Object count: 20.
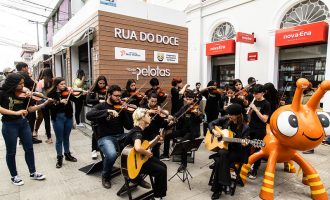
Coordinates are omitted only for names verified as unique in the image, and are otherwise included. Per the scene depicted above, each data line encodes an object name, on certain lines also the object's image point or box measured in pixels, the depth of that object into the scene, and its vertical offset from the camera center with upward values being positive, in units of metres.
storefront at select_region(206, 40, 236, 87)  9.42 +1.12
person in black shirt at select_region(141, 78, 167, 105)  5.48 -0.16
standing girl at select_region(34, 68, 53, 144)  4.60 -0.63
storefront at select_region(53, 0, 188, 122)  5.71 +1.20
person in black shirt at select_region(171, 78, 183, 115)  5.91 -0.41
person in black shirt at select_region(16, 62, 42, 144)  4.58 +0.06
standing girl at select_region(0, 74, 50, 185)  3.09 -0.50
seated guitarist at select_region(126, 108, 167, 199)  2.82 -1.08
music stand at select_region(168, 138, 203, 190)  3.38 -1.01
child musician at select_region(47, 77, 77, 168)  3.97 -0.52
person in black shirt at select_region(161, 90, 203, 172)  4.37 -0.75
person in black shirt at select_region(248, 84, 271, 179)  3.73 -0.55
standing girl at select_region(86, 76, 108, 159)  4.82 -0.16
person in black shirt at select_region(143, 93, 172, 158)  3.75 -0.63
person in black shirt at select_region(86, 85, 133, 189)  3.33 -0.68
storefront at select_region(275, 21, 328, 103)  6.70 +1.02
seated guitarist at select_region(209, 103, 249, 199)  3.05 -0.99
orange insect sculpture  2.77 -0.63
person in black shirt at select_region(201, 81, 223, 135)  5.84 -0.51
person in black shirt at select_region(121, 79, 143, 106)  5.04 -0.21
